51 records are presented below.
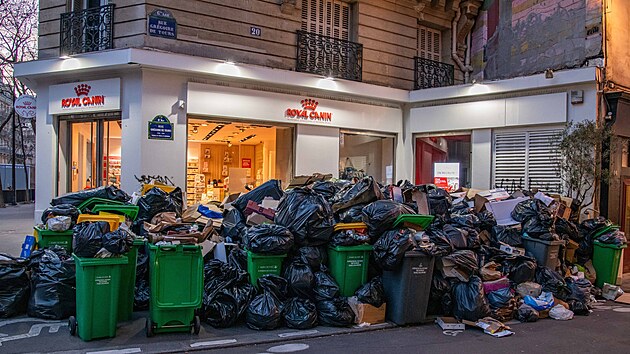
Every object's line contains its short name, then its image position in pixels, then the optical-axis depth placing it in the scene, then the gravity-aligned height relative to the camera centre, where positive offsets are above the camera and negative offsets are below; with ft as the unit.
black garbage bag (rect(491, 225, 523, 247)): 24.45 -2.85
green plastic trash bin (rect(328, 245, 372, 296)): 19.53 -3.52
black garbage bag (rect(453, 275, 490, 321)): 19.61 -4.84
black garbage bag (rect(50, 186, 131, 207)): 22.27 -1.17
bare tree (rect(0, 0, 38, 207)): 71.56 +19.81
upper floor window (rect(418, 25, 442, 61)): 45.37 +11.78
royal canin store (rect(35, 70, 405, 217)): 32.32 +2.60
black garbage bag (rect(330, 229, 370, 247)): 19.57 -2.46
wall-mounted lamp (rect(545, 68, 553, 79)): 33.40 +6.73
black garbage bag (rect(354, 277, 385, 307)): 19.34 -4.51
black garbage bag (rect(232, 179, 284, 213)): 26.54 -1.05
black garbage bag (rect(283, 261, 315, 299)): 18.89 -3.96
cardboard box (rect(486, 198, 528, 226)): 26.11 -1.68
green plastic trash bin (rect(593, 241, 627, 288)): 26.61 -4.38
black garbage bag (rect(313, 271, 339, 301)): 19.12 -4.30
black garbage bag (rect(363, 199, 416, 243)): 20.26 -1.68
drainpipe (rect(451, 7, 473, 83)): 45.85 +11.07
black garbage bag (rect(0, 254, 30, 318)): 18.93 -4.51
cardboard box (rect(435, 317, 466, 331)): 19.17 -5.57
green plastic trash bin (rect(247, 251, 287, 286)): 19.24 -3.48
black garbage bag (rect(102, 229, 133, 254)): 16.34 -2.31
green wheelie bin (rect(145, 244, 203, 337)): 16.83 -3.79
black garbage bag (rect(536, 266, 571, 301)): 22.65 -4.68
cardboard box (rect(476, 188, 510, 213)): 26.84 -1.12
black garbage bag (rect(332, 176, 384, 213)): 22.03 -0.93
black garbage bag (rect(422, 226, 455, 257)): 20.15 -2.61
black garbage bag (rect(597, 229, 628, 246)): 26.68 -3.11
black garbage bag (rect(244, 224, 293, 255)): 19.01 -2.51
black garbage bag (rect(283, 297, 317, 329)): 18.35 -5.06
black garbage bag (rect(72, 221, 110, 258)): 16.25 -2.27
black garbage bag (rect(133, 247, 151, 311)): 20.38 -4.63
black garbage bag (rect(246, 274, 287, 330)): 18.06 -4.74
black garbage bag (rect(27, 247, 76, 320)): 18.71 -4.42
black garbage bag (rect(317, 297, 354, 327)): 18.75 -5.12
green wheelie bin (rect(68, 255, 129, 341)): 16.07 -3.96
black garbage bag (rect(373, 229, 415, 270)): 18.88 -2.70
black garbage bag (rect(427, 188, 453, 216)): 24.89 -1.31
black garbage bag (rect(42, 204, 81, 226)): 20.33 -1.72
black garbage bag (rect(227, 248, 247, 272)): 20.31 -3.52
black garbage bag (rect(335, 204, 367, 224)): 21.01 -1.71
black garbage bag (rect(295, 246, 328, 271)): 19.66 -3.20
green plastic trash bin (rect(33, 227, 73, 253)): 20.01 -2.72
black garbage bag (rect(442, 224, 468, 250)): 21.38 -2.57
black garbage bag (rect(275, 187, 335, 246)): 19.69 -1.83
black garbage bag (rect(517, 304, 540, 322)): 20.57 -5.51
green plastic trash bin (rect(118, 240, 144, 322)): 18.33 -4.14
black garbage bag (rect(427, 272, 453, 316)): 20.26 -4.76
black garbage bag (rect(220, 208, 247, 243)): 23.32 -2.52
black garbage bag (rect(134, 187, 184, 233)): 22.71 -1.56
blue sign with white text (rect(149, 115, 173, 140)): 32.04 +2.63
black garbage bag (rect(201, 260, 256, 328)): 18.19 -4.48
